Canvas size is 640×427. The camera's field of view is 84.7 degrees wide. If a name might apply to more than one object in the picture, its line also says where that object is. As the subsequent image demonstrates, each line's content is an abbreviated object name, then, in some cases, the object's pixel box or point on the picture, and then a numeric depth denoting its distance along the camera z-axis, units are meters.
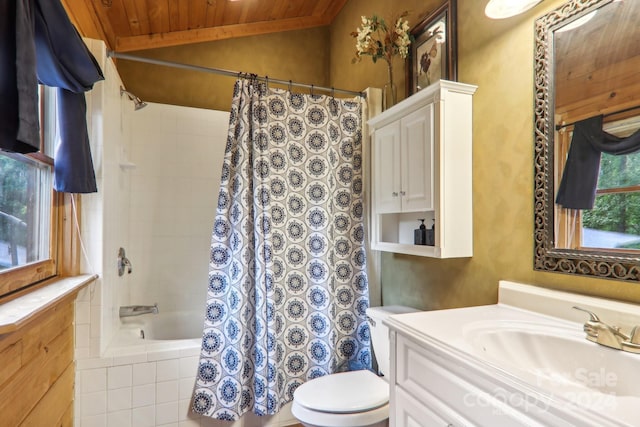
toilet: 1.48
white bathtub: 1.70
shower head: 2.27
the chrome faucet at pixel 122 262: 2.19
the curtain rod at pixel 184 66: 1.81
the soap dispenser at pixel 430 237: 1.65
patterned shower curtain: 1.88
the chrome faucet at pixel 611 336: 0.83
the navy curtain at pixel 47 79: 0.86
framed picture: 1.68
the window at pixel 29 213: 1.14
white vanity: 0.66
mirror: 1.00
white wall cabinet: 1.52
